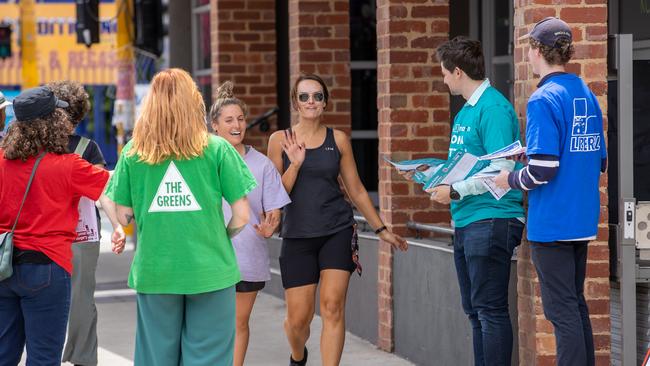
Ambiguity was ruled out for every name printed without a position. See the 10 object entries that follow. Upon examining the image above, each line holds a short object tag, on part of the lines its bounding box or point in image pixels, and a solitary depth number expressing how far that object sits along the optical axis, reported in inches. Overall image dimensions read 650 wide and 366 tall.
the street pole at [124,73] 1598.9
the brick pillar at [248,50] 1079.8
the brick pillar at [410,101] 740.7
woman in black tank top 632.6
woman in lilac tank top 620.1
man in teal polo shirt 550.3
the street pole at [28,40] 2245.1
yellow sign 3563.7
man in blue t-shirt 499.2
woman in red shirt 517.9
